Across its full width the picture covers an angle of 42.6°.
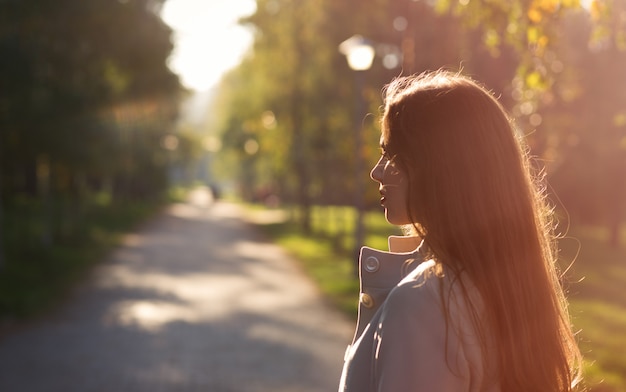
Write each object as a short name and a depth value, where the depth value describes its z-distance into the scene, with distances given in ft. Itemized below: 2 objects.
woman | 5.29
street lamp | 46.29
